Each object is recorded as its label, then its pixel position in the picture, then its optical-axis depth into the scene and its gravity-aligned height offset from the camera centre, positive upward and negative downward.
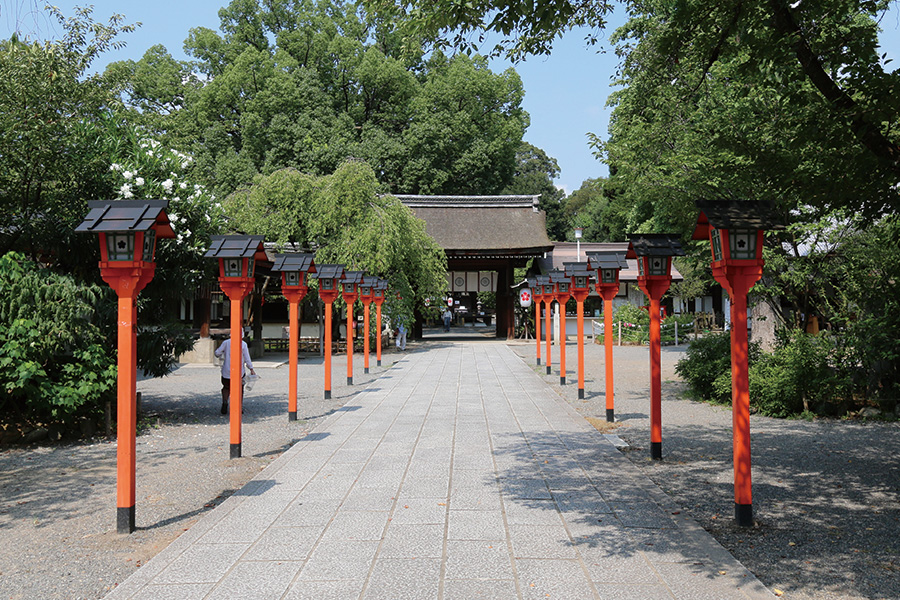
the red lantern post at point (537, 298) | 19.39 +0.48
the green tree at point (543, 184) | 54.75 +11.30
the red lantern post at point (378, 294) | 18.69 +0.62
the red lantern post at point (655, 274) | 7.28 +0.45
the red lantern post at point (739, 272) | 4.95 +0.32
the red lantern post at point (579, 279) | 13.34 +0.71
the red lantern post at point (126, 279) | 4.95 +0.31
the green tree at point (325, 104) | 34.69 +12.30
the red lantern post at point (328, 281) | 12.80 +0.69
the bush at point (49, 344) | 7.26 -0.29
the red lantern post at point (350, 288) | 14.91 +0.63
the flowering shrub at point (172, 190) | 9.20 +1.87
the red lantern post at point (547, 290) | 16.80 +0.60
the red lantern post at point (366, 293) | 17.05 +0.58
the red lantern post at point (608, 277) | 10.26 +0.56
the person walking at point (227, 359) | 10.06 -0.68
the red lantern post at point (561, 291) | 14.97 +0.52
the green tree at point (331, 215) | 22.28 +3.58
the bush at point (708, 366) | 11.38 -1.00
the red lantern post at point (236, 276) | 7.43 +0.47
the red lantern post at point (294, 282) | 10.04 +0.54
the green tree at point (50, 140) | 7.95 +2.31
